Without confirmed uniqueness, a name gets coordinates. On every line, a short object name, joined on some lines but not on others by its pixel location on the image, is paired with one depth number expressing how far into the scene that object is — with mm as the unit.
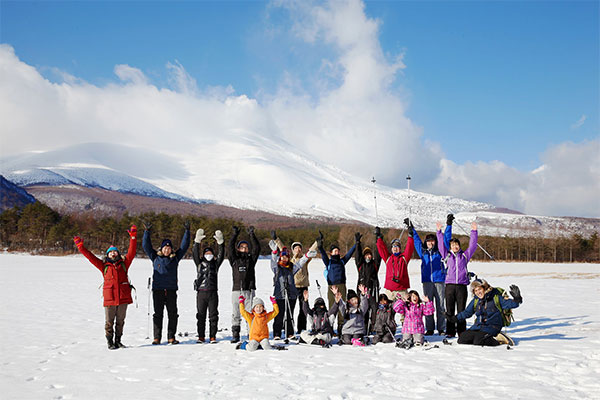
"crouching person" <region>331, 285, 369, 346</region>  8656
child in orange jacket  8039
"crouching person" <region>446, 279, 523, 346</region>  8125
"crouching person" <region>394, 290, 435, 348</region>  8195
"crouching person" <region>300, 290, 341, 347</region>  8531
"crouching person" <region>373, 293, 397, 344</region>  8711
